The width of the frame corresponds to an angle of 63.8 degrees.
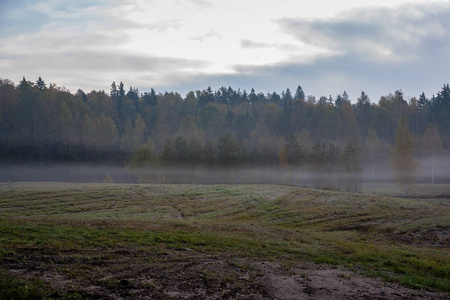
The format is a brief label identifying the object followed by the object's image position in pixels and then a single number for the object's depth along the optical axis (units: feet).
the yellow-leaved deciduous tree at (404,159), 174.60
